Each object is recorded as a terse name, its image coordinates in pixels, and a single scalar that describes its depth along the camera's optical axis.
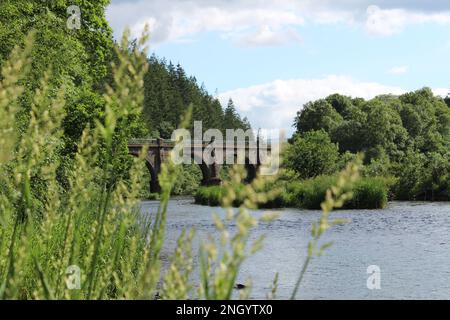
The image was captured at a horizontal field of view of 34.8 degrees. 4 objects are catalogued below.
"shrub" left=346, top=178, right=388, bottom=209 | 41.44
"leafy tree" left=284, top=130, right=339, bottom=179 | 57.75
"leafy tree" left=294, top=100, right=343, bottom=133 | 90.11
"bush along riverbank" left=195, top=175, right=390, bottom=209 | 41.59
